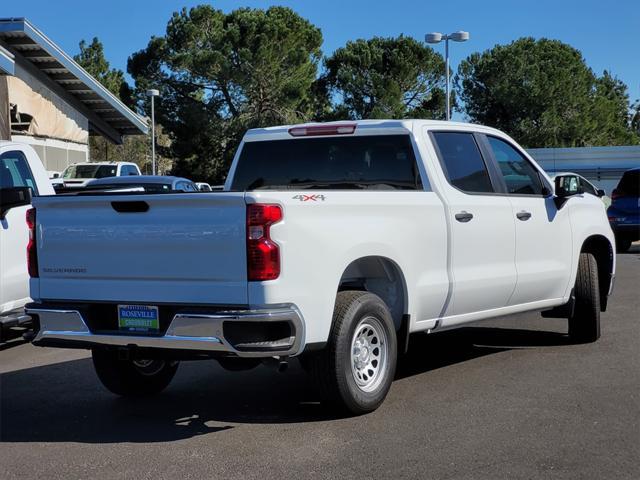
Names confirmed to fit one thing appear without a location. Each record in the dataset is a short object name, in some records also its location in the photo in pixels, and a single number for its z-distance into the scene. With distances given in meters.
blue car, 19.52
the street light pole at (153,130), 40.30
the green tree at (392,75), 52.53
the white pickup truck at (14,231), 8.63
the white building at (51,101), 24.56
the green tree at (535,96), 55.56
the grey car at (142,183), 14.71
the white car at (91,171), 25.22
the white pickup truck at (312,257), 5.43
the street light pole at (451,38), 32.38
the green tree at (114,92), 53.19
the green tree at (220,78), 48.47
